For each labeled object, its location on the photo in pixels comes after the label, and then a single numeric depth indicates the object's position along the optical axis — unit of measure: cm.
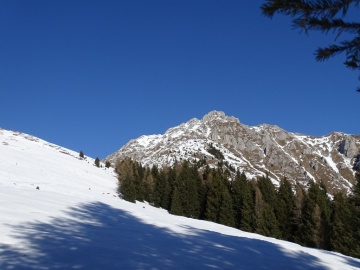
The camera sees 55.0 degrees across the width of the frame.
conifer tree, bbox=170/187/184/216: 6006
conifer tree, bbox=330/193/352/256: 3994
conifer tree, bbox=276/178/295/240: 5132
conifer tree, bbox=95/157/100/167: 7612
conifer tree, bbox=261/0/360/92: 516
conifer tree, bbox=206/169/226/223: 5671
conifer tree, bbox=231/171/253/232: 5251
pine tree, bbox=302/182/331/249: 4522
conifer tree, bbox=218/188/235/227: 5384
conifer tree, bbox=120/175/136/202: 5470
